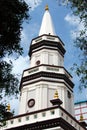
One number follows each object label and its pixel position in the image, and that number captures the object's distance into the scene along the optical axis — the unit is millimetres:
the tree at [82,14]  6667
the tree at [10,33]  6287
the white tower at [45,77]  13820
